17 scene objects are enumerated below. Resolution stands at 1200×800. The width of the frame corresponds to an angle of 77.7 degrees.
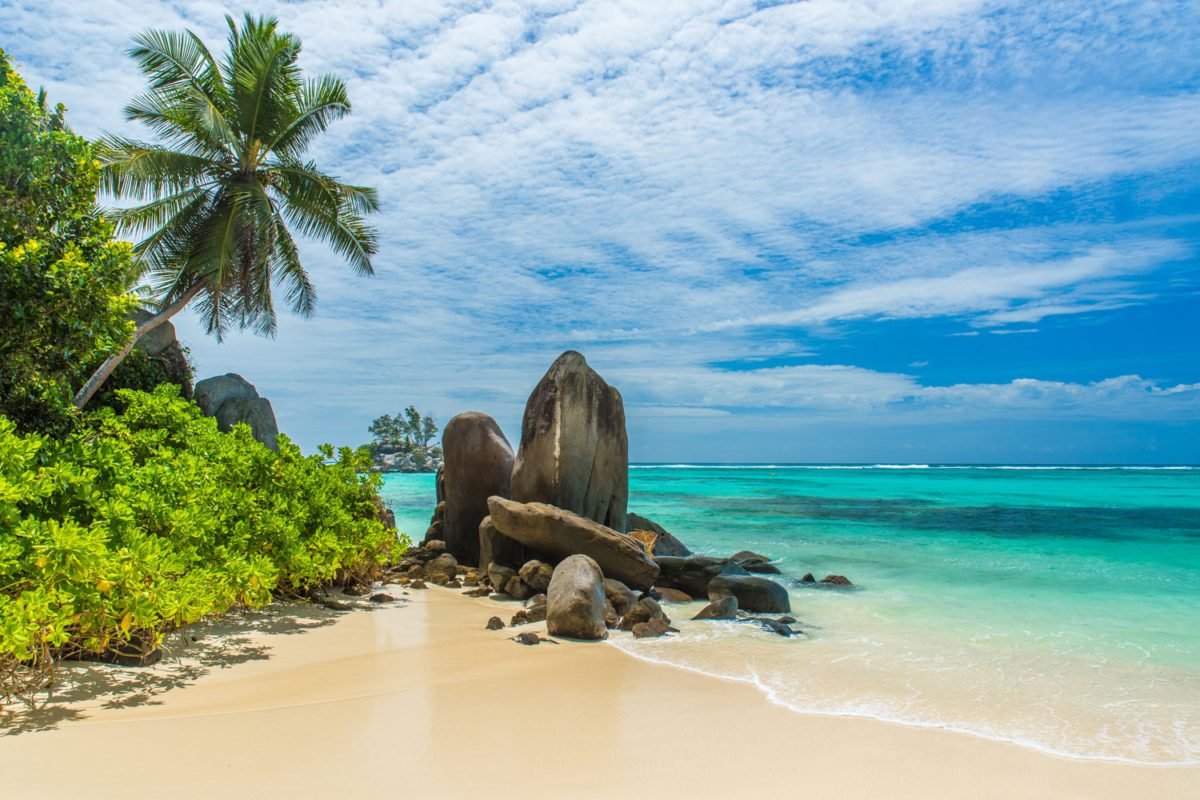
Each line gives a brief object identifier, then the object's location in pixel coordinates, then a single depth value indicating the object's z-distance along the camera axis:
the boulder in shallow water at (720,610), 9.42
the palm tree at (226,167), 15.59
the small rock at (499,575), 10.64
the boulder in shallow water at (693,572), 11.12
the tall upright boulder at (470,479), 13.26
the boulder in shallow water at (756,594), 10.02
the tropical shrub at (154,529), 4.61
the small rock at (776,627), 8.68
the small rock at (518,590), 10.38
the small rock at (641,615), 8.53
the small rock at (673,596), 10.73
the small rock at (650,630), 8.15
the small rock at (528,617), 8.70
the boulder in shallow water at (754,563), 13.97
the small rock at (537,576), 10.31
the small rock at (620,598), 9.27
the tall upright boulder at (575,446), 12.06
